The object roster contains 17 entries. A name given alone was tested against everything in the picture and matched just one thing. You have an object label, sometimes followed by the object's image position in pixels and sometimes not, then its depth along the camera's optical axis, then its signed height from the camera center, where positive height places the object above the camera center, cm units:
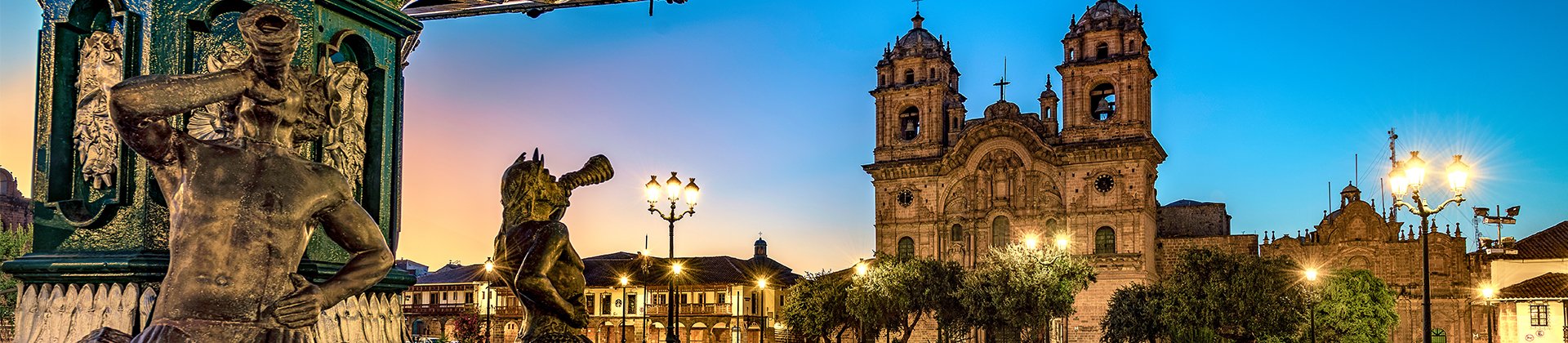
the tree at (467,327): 6003 -265
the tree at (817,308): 5028 -131
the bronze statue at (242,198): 327 +21
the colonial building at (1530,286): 5225 -40
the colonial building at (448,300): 7488 -152
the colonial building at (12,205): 4006 +224
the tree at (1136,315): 4572 -152
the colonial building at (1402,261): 5656 +75
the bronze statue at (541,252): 673 +13
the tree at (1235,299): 4097 -74
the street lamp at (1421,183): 1631 +131
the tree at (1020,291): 4312 -50
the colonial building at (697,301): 7275 -149
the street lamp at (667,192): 2214 +150
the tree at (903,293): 4828 -67
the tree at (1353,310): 4716 -129
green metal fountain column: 420 +42
